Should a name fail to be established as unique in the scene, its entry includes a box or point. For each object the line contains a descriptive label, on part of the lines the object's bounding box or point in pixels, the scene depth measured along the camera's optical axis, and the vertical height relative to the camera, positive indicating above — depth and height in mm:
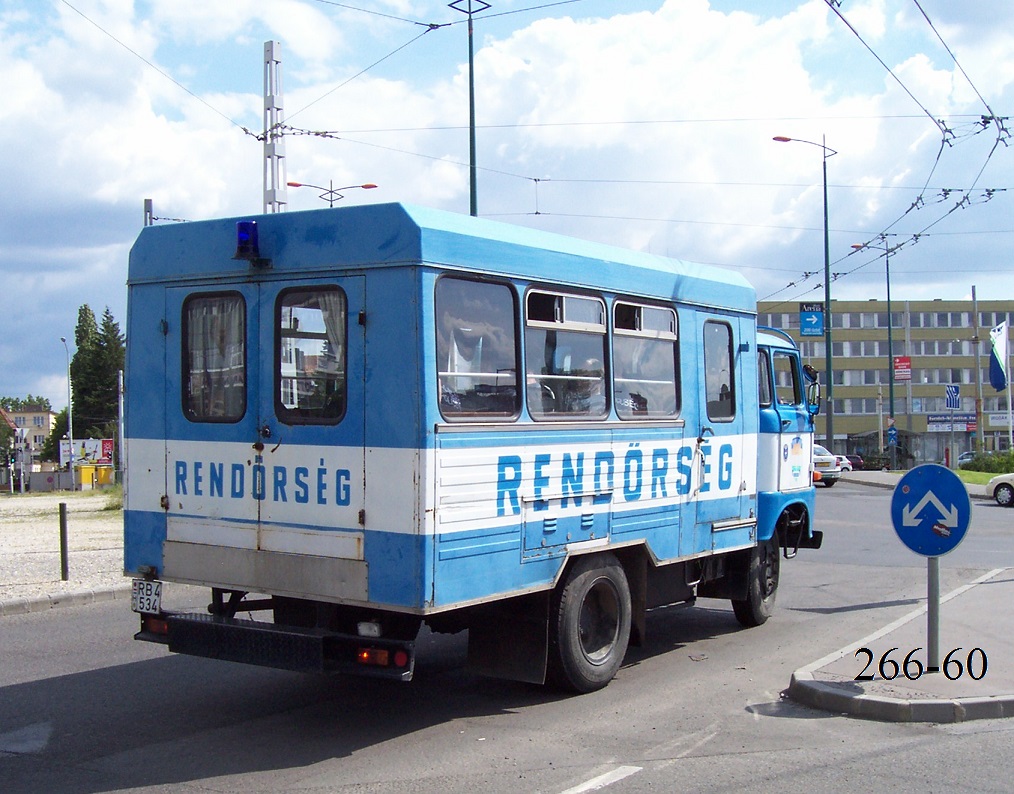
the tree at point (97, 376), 97062 +5721
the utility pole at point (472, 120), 20547 +6168
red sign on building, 57156 +3331
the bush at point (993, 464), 44375 -1475
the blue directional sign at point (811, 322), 36438 +3706
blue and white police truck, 6234 -38
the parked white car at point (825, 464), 34906 -1066
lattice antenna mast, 18797 +5319
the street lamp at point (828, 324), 37575 +4021
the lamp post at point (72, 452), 63144 -852
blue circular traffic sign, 7348 -550
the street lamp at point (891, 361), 40031 +3731
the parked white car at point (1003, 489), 28953 -1614
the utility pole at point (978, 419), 56459 +553
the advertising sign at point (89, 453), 69188 -952
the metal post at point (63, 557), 13008 -1415
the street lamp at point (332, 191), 25902 +6032
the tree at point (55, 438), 111562 +135
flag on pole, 45031 +3029
